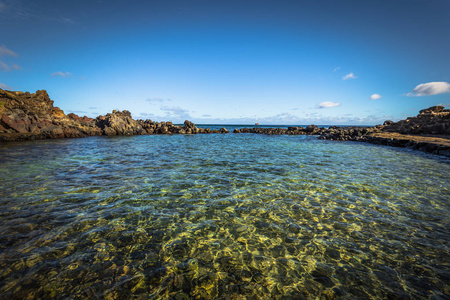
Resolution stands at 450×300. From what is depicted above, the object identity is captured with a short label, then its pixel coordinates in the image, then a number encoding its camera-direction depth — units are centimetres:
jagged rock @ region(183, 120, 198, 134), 7016
